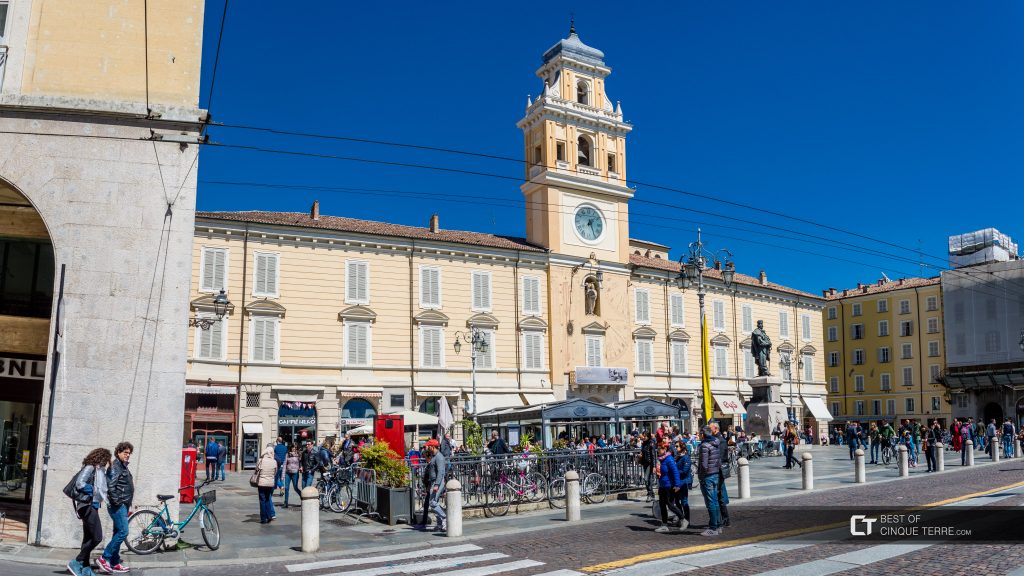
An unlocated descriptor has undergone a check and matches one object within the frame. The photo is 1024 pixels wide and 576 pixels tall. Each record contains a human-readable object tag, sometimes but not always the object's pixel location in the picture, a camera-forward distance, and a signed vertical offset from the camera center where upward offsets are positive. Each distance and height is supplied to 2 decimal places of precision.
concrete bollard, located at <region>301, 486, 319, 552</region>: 13.07 -2.00
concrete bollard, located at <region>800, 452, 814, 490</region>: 20.72 -1.99
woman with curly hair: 10.55 -1.43
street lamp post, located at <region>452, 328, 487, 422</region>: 34.22 +2.25
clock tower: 43.41 +12.58
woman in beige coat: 16.05 -1.72
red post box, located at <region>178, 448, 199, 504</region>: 18.78 -1.65
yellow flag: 24.45 +0.67
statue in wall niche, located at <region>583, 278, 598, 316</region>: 43.75 +5.24
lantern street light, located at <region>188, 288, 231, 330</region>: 24.39 +2.52
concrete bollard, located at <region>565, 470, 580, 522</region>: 16.09 -1.98
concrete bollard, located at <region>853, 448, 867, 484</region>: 22.63 -2.07
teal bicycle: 12.44 -2.04
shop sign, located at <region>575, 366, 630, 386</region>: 42.06 +0.92
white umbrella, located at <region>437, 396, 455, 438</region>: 26.89 -0.72
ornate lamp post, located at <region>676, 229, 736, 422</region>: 27.06 +4.28
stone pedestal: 34.91 -0.63
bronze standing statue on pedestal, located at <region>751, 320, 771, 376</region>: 35.81 +1.93
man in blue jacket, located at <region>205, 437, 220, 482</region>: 25.70 -1.89
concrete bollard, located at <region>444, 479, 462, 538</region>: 14.42 -2.02
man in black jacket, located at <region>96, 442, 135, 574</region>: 10.97 -1.43
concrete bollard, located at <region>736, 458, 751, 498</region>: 19.16 -1.98
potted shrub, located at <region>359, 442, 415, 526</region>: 16.23 -1.78
